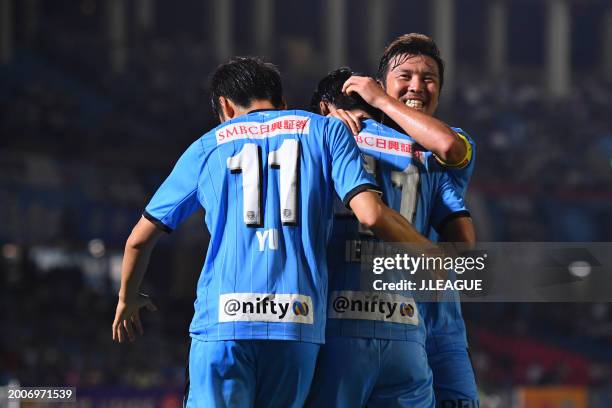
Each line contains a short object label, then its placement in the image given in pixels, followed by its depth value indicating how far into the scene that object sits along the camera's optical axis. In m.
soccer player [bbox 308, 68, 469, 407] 8.10
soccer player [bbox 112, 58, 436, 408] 7.68
